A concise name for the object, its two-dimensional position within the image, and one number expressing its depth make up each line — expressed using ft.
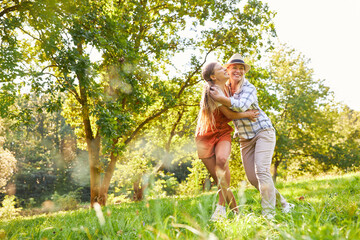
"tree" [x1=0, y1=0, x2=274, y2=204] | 23.22
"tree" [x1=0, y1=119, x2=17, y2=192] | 71.30
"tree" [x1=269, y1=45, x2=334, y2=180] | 59.88
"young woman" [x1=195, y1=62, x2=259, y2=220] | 11.32
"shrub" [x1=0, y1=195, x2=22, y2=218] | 67.02
